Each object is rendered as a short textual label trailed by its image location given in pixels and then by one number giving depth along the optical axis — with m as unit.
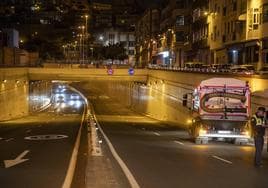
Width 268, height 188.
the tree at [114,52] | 187.88
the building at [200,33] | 94.88
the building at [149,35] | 157.38
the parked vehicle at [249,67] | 53.81
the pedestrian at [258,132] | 18.06
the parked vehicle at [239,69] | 51.42
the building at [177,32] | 117.85
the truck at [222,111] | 26.27
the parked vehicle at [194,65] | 73.22
